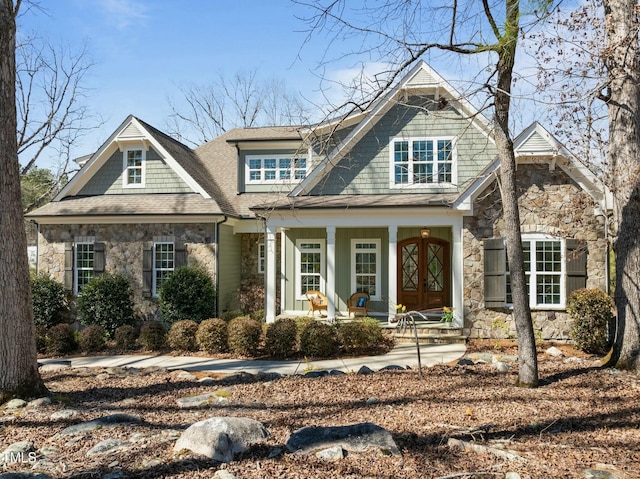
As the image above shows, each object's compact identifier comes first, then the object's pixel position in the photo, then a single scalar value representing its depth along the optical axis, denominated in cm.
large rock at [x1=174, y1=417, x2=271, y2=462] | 423
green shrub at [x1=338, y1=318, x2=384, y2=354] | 1030
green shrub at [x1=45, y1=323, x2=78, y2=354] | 1123
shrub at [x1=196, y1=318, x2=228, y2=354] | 1065
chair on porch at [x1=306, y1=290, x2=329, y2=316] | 1349
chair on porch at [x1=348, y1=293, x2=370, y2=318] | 1322
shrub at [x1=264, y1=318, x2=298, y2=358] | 1024
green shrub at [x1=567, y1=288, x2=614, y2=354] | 995
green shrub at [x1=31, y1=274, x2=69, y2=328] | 1276
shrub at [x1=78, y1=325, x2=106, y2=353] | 1123
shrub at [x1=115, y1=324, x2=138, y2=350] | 1150
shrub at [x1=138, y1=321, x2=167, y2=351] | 1122
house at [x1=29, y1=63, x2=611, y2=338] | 1149
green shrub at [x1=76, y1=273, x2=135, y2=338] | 1244
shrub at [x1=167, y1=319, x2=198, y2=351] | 1082
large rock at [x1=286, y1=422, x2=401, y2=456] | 427
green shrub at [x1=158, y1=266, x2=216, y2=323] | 1239
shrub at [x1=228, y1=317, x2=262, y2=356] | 1038
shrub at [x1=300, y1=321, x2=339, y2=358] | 1010
